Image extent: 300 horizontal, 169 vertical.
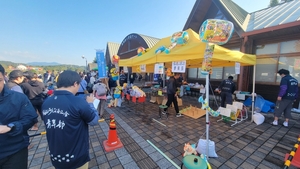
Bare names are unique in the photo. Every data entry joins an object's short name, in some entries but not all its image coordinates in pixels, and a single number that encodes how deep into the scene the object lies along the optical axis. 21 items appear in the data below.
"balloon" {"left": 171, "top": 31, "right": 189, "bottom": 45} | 3.68
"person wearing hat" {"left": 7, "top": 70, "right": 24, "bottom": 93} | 2.82
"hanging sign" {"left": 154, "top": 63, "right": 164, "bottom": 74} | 5.47
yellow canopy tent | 3.15
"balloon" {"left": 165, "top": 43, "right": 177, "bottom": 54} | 3.99
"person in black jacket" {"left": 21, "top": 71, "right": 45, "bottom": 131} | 3.59
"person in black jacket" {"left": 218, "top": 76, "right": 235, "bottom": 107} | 5.30
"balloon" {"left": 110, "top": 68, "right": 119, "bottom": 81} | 6.68
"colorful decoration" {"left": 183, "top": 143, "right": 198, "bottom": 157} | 2.41
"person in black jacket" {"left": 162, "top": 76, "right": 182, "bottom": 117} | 5.05
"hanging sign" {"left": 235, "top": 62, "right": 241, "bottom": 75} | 4.49
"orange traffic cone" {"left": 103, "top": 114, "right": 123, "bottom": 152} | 3.03
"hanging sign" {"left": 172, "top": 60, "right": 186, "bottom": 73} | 3.62
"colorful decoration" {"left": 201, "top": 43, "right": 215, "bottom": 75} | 2.52
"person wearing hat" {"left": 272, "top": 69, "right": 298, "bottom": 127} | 3.96
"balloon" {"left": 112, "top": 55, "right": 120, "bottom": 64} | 7.30
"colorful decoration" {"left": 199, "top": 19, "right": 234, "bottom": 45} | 2.41
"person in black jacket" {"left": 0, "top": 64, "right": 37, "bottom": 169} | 1.34
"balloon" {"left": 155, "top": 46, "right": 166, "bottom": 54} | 4.31
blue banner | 5.87
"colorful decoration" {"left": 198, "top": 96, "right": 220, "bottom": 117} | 2.59
